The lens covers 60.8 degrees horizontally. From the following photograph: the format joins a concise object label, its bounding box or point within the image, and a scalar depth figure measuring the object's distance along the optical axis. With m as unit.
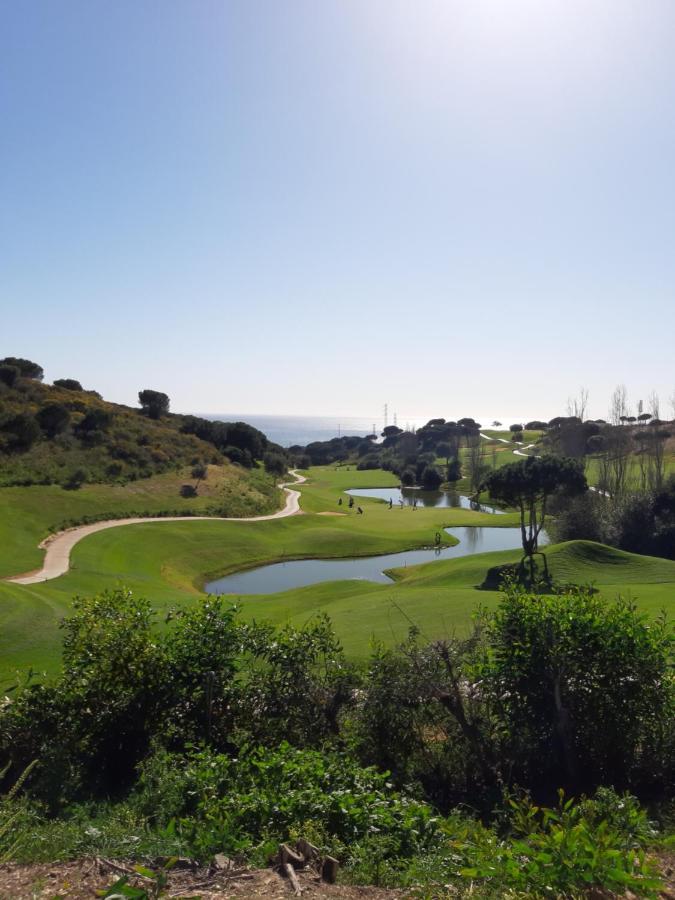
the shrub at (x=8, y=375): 66.91
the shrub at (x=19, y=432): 51.46
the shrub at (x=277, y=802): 5.91
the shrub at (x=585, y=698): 8.02
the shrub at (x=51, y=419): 57.25
